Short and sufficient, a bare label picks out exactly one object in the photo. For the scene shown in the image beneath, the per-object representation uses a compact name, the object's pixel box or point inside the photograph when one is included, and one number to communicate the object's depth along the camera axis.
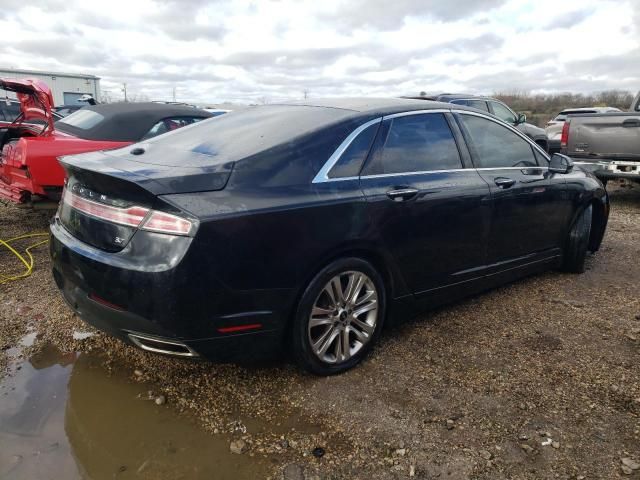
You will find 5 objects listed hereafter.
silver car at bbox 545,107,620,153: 16.51
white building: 33.91
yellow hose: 4.33
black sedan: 2.39
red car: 5.05
